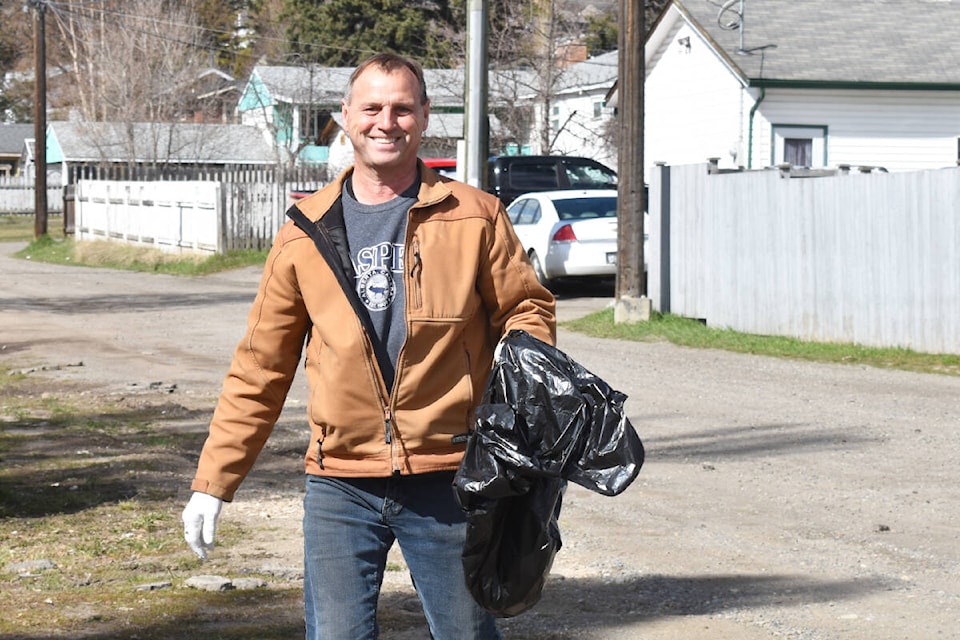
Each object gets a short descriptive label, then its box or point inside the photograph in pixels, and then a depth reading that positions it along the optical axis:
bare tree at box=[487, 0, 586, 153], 39.09
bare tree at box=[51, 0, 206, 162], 54.41
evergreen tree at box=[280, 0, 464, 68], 58.22
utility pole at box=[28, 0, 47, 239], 36.94
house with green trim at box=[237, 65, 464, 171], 51.09
